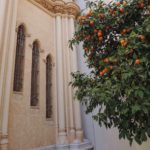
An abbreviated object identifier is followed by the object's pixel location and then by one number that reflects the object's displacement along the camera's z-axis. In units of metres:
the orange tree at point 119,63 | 2.31
